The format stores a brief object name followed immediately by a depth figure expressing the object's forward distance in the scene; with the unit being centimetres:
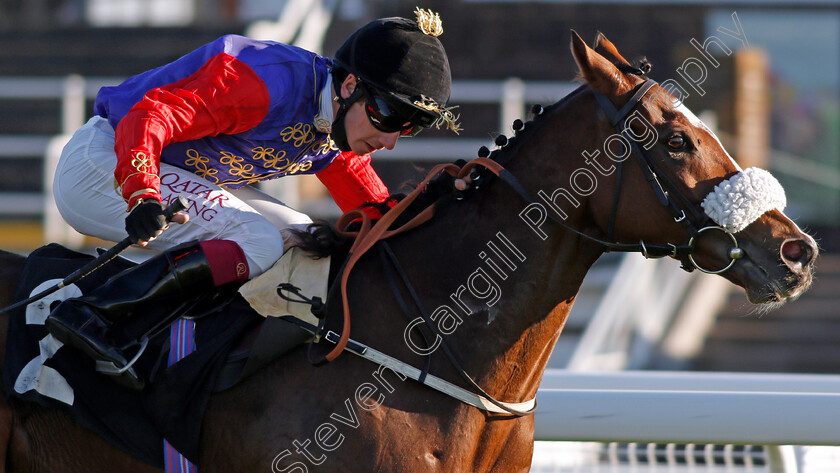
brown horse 451
